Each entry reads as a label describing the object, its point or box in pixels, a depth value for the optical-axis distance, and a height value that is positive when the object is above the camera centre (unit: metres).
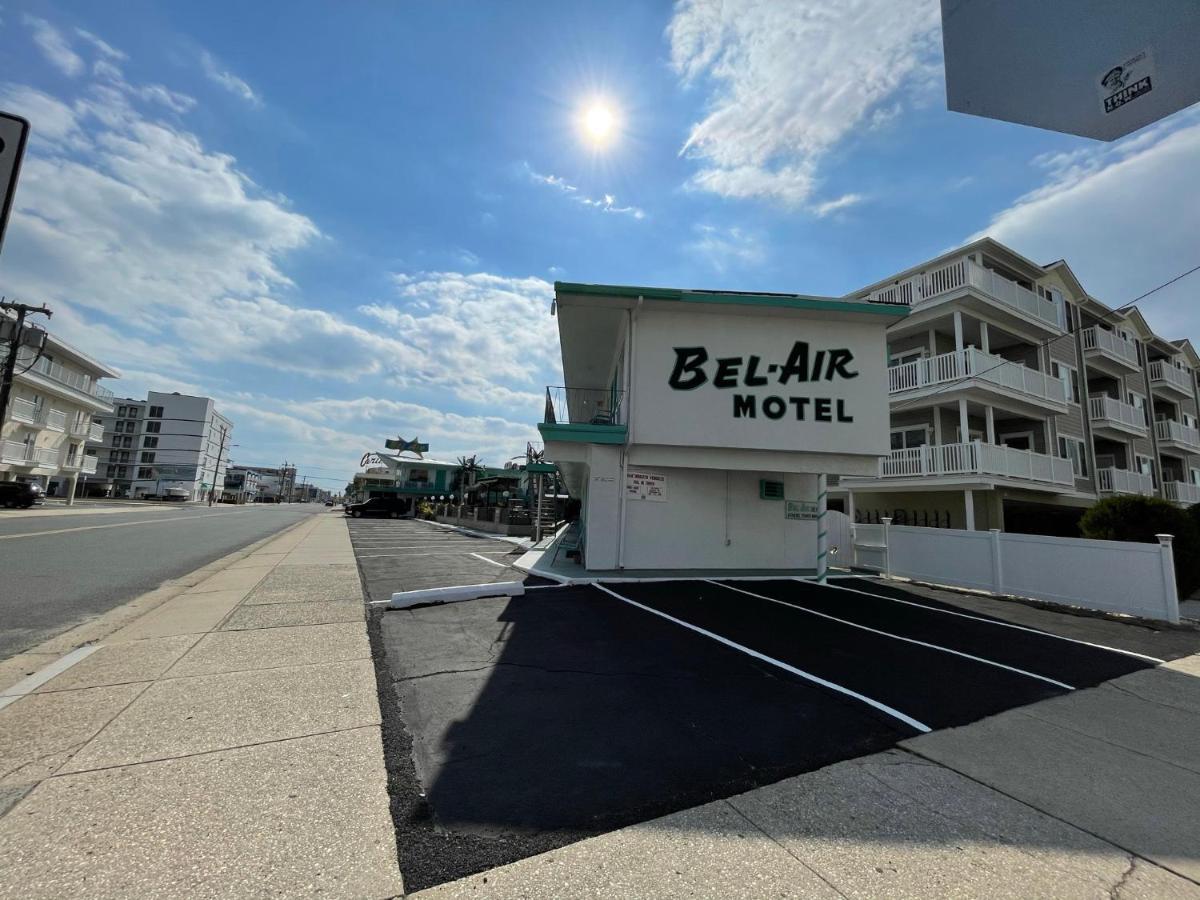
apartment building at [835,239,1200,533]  17.02 +4.68
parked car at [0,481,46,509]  29.19 -0.31
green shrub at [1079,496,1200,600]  11.05 +0.20
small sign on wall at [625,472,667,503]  11.84 +0.66
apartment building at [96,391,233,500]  87.44 +8.66
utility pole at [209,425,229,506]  84.80 +5.19
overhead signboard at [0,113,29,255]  2.20 +1.45
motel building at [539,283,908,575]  11.51 +2.28
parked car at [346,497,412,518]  47.16 -0.36
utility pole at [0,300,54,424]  23.20 +5.89
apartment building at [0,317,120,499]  35.38 +5.66
